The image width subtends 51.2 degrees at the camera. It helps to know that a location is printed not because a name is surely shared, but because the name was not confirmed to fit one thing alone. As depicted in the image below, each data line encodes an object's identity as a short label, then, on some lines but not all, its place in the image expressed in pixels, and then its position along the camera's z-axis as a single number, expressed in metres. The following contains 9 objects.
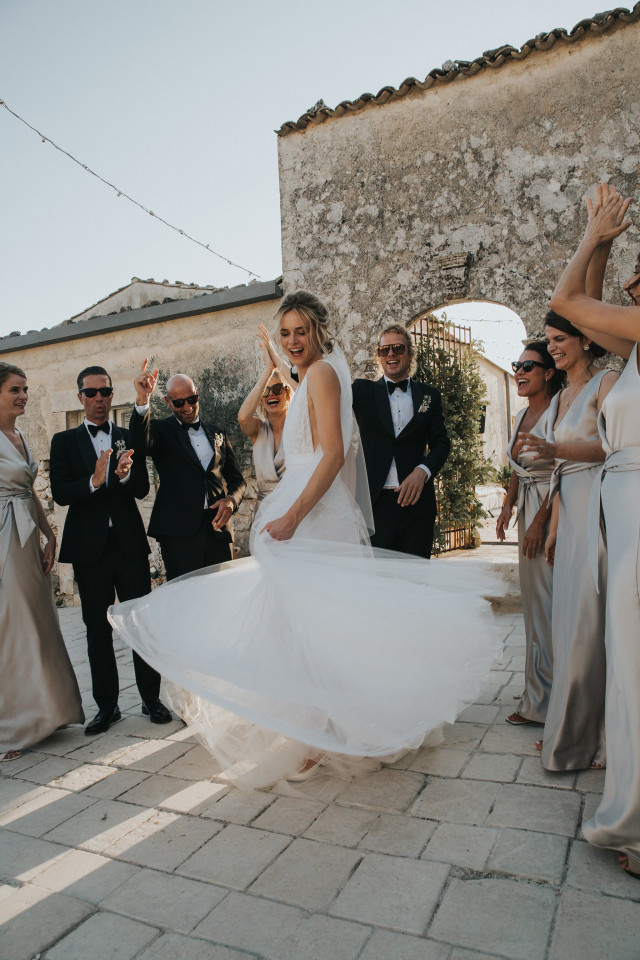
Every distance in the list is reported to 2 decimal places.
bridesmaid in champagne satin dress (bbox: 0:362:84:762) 3.86
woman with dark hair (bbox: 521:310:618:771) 3.03
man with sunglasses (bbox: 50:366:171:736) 4.11
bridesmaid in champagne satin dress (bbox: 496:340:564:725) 3.72
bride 2.64
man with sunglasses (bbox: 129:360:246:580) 4.25
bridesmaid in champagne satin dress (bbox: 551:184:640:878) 2.22
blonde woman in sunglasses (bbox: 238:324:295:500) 4.46
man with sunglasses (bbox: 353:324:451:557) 4.31
